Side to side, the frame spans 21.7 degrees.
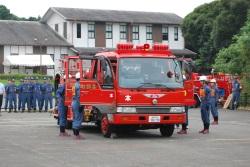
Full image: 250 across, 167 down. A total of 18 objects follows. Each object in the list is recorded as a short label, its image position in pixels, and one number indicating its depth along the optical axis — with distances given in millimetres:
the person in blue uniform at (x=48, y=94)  34428
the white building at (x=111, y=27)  71188
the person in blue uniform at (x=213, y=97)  22053
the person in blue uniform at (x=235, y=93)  35688
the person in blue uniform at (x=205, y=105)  20719
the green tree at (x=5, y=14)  121438
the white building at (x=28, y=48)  67938
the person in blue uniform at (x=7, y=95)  34000
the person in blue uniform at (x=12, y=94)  33847
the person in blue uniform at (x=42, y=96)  34344
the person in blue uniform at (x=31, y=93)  34219
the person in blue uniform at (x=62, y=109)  19844
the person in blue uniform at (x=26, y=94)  34031
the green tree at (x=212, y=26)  57150
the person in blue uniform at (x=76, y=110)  18844
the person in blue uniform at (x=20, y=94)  33991
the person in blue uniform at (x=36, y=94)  34219
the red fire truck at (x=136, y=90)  18594
